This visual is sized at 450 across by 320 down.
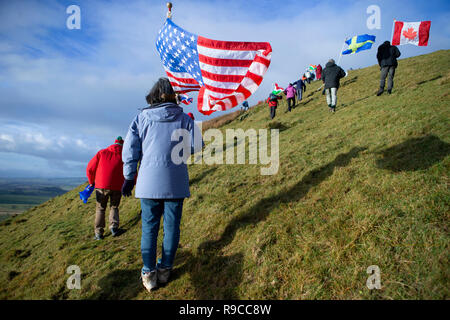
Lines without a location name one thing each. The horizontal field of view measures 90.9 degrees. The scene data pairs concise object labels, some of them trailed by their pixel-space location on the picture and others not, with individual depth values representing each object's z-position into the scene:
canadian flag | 9.96
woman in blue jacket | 3.12
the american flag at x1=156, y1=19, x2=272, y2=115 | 4.02
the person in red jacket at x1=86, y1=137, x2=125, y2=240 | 5.83
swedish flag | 12.93
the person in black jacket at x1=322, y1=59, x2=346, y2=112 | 10.99
